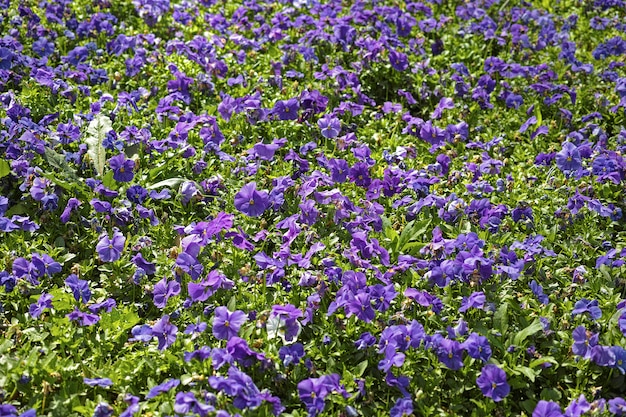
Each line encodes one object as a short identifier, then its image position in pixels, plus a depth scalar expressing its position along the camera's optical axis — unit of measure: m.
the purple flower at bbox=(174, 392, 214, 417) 2.88
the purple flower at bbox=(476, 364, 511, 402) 3.15
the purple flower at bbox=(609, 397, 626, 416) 3.10
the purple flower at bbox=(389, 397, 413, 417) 3.04
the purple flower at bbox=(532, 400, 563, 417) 3.02
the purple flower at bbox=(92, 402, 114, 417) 2.93
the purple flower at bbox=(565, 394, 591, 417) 3.04
